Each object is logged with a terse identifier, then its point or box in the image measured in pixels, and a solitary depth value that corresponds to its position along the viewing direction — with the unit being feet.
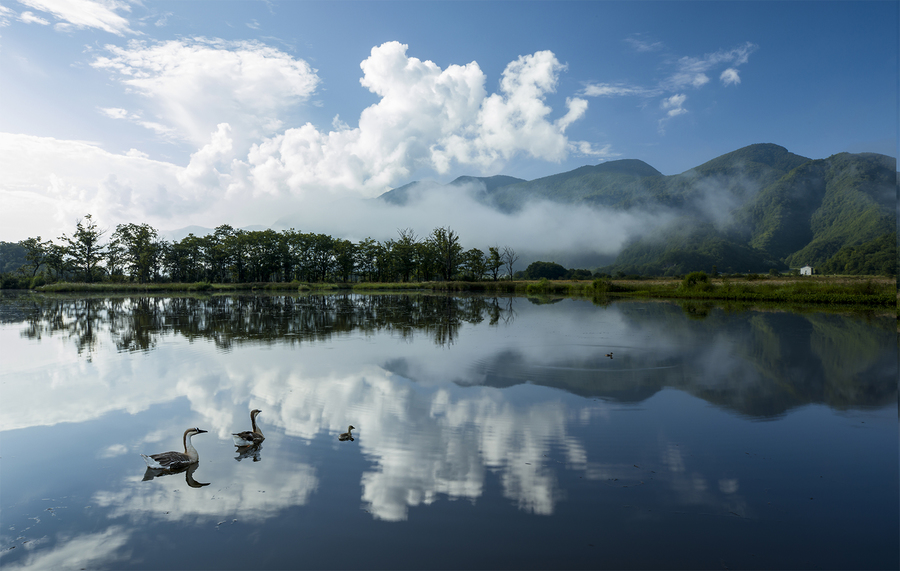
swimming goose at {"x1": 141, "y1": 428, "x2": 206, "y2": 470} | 17.98
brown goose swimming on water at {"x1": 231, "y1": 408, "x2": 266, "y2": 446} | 19.95
